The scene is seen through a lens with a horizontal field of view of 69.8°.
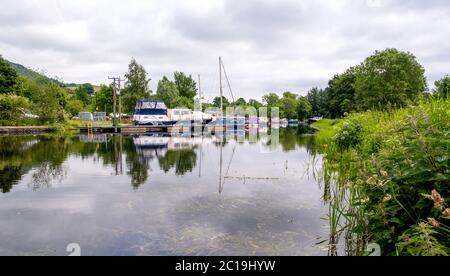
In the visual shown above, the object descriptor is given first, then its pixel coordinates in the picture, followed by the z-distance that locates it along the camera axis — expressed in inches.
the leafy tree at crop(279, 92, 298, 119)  4215.1
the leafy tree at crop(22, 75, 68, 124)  1844.2
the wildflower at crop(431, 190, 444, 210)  110.0
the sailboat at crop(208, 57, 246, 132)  2101.4
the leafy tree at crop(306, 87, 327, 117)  4551.9
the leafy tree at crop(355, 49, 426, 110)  1654.8
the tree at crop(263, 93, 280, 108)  4257.9
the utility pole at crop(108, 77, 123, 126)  2153.8
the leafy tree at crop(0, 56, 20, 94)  2150.3
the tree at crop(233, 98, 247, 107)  4433.6
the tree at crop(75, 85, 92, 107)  3836.6
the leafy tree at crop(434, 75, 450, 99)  1489.9
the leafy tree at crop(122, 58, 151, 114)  2659.9
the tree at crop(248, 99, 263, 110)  4136.3
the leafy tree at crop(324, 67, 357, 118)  2684.8
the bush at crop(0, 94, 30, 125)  1697.8
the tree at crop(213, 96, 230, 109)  3802.2
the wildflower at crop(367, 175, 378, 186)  144.4
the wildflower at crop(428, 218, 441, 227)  115.2
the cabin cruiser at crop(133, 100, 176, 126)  2086.6
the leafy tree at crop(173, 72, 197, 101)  3164.4
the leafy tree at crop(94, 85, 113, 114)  3024.1
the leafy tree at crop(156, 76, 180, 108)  2696.9
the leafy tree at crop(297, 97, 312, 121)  4350.1
